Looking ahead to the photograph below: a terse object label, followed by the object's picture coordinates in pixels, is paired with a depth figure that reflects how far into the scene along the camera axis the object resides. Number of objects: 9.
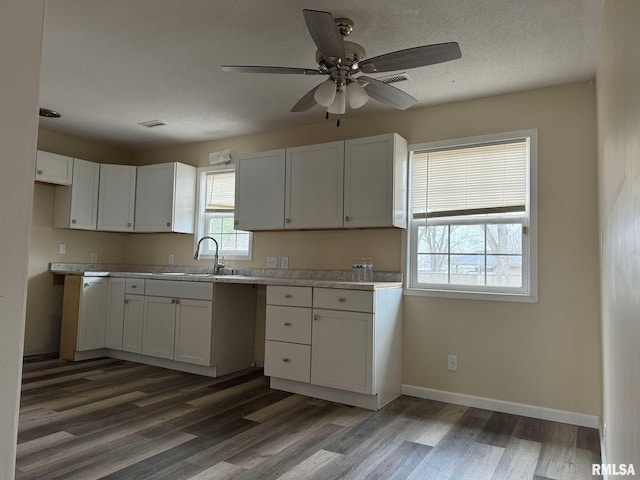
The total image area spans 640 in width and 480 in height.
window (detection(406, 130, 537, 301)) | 3.37
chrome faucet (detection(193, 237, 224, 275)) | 4.75
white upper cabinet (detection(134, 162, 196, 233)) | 5.00
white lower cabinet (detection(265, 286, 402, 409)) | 3.30
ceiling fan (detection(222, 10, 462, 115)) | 2.14
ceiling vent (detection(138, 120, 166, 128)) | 4.48
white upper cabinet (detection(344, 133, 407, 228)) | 3.64
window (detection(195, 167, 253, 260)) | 4.87
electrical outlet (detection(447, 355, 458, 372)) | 3.53
